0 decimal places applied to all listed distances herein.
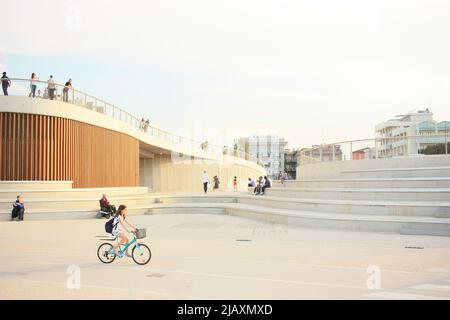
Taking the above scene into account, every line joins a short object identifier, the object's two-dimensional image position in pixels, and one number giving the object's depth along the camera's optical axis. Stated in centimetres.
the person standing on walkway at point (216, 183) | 4009
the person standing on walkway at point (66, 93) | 2453
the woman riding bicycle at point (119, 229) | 1064
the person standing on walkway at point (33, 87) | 2332
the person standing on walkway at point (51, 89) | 2381
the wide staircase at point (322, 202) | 1567
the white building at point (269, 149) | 12975
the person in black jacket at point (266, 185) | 2719
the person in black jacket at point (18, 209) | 2047
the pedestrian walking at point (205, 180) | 3128
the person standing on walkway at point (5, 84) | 2287
